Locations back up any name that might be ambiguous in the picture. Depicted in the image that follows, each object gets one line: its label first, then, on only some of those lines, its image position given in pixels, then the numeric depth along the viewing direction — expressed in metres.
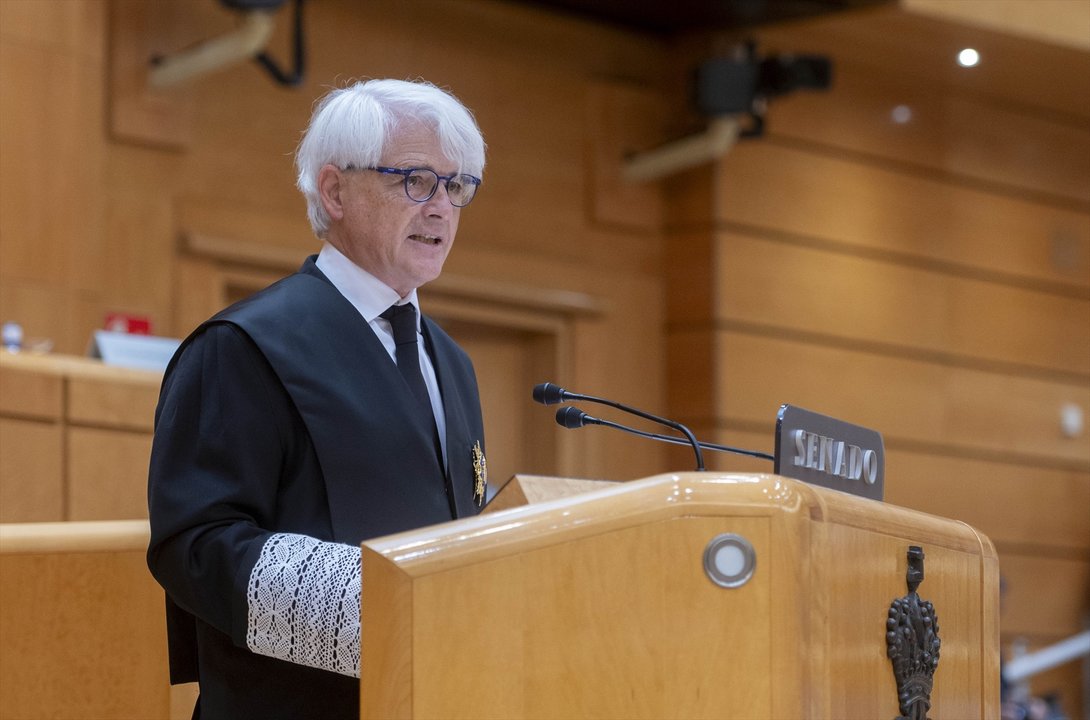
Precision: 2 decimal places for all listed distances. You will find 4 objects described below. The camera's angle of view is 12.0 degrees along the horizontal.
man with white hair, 5.28
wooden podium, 5.04
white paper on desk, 8.17
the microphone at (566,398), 5.41
